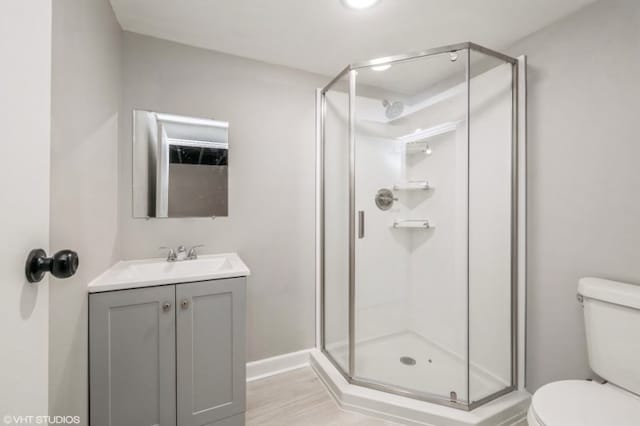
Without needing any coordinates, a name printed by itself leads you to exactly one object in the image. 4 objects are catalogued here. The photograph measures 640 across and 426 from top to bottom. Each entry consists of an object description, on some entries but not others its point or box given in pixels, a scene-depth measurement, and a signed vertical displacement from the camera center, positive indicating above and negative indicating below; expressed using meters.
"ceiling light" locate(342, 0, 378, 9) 1.46 +1.14
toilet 1.04 -0.74
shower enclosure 1.75 -0.09
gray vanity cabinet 1.23 -0.71
